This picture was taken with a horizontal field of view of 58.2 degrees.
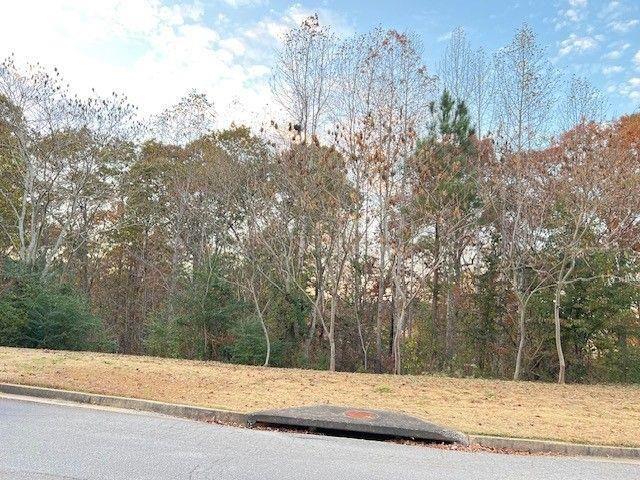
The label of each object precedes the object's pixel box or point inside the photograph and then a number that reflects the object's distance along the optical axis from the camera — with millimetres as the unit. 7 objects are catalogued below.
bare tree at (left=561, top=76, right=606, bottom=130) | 17733
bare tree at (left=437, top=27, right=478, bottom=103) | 22031
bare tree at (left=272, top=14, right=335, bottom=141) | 20375
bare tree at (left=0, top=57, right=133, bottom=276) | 22875
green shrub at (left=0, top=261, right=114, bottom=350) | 19078
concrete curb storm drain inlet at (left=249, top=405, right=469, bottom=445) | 7766
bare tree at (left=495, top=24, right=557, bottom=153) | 19844
